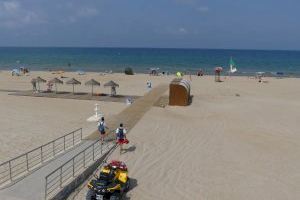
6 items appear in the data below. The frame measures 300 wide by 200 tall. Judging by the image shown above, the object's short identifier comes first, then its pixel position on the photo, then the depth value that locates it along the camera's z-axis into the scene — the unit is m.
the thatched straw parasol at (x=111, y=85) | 30.92
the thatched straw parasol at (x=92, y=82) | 31.28
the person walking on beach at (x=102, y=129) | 16.09
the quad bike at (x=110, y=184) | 10.83
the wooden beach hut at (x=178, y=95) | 26.53
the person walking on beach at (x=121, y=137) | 15.37
